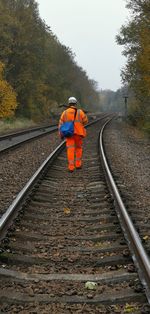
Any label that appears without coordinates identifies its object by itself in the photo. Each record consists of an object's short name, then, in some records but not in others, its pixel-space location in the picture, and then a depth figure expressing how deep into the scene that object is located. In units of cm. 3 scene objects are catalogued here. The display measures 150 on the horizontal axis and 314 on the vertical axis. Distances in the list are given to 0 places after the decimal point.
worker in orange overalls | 1155
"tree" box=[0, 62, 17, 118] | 3778
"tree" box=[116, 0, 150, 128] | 2505
